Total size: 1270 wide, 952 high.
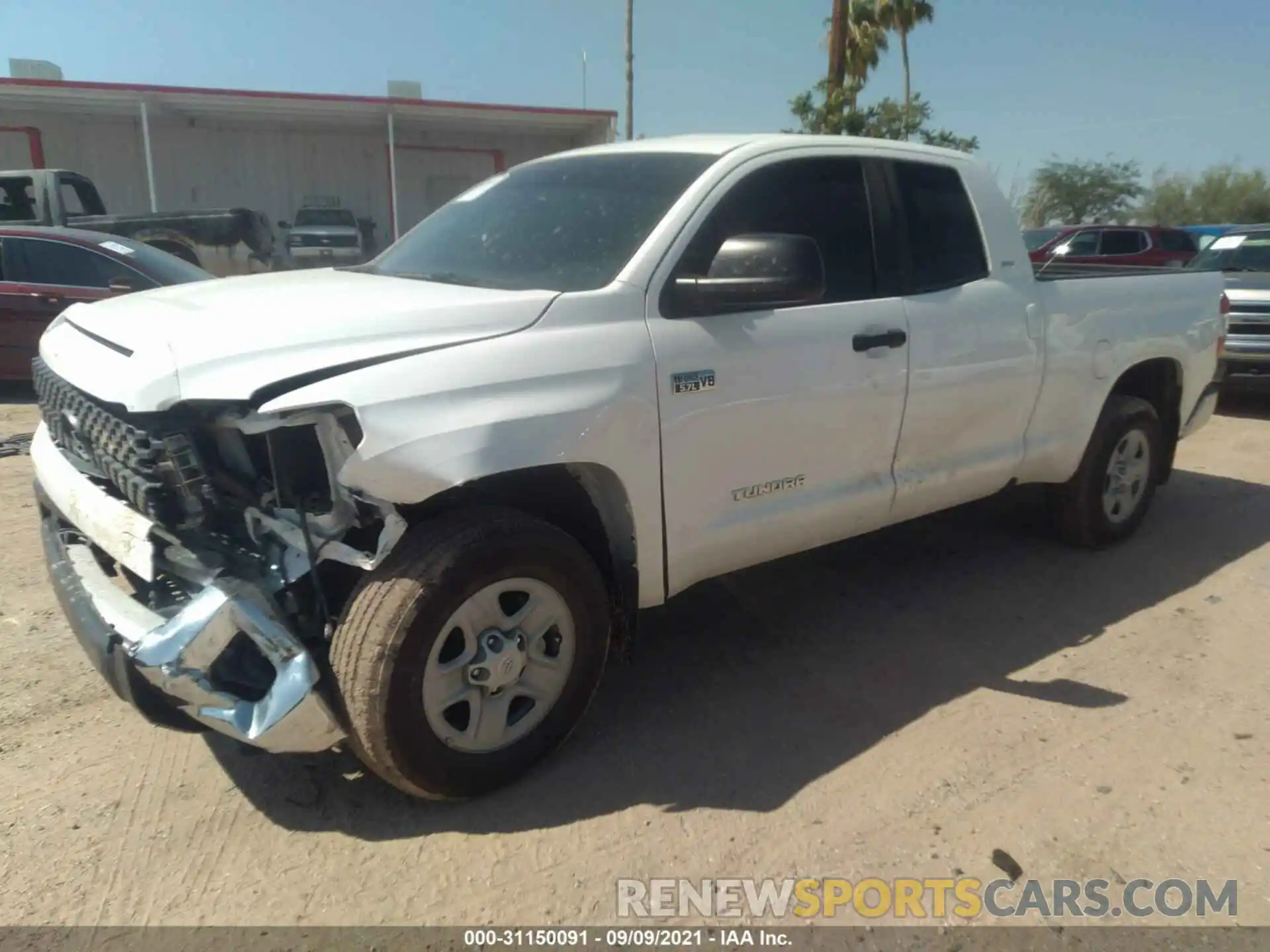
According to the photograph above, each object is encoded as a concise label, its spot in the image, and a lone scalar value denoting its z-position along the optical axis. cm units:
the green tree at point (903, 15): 2755
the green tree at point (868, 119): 1838
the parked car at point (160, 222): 1227
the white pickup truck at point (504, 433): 257
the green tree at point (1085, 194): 4475
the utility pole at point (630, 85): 2473
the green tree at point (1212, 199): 4284
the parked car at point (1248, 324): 898
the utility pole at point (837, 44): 1761
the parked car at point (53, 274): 870
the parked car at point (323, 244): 1850
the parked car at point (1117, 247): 1548
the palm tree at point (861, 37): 2716
